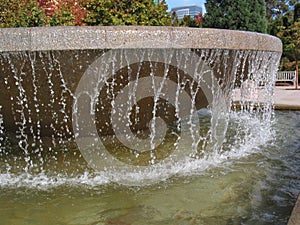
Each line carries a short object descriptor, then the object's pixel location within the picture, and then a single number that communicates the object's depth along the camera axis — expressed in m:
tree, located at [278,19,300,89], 15.17
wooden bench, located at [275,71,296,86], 16.78
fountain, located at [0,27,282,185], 2.54
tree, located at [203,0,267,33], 11.93
